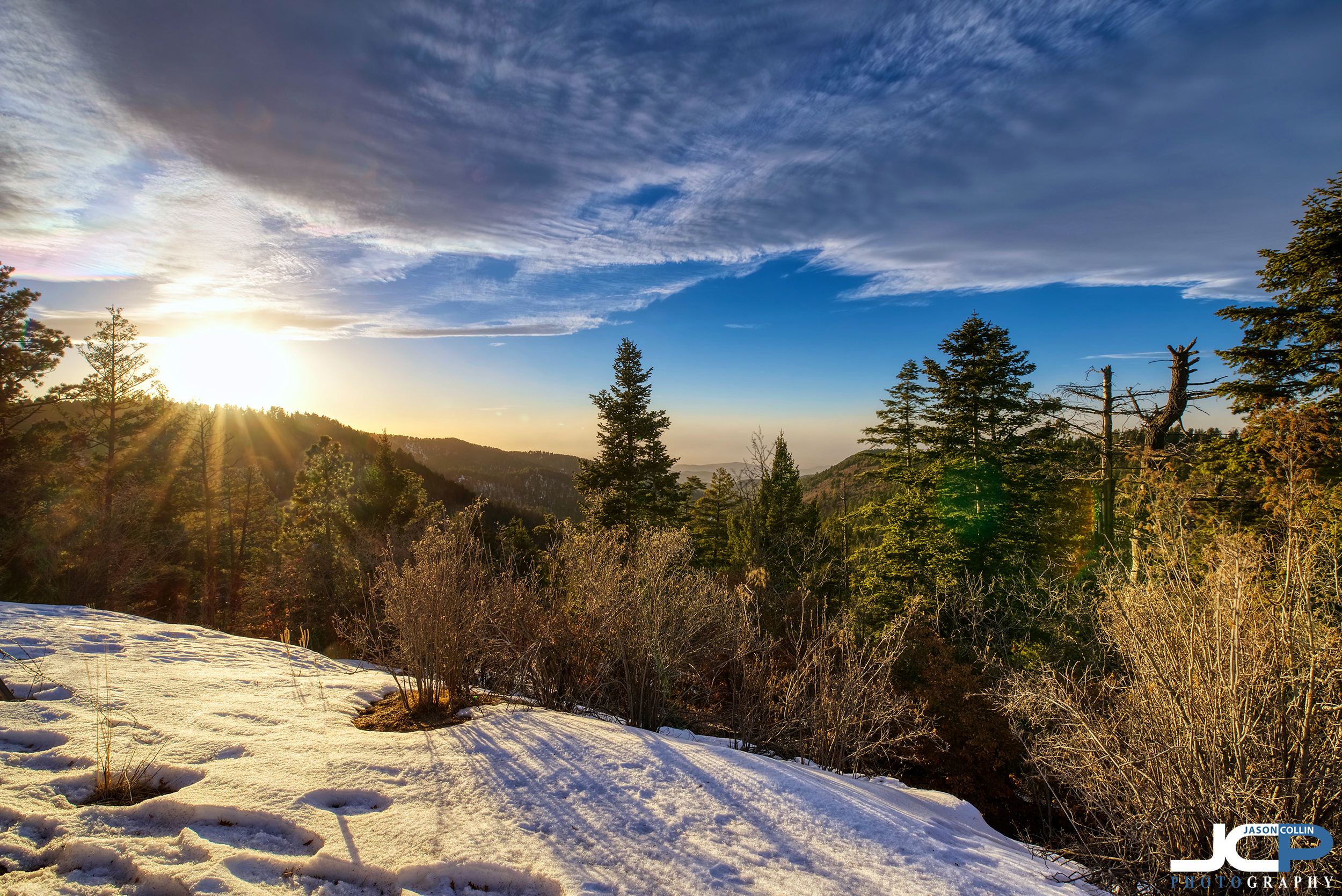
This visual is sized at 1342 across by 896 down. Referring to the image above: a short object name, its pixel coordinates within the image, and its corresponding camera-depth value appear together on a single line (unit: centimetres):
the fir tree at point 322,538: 1955
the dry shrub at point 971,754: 1002
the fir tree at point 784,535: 2284
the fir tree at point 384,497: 2175
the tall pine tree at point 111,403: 1842
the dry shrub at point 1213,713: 262
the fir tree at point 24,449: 1503
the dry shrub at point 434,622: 457
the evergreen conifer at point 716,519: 2942
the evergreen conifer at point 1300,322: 1223
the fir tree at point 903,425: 2042
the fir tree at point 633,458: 2253
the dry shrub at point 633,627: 550
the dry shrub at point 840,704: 523
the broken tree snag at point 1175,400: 1480
